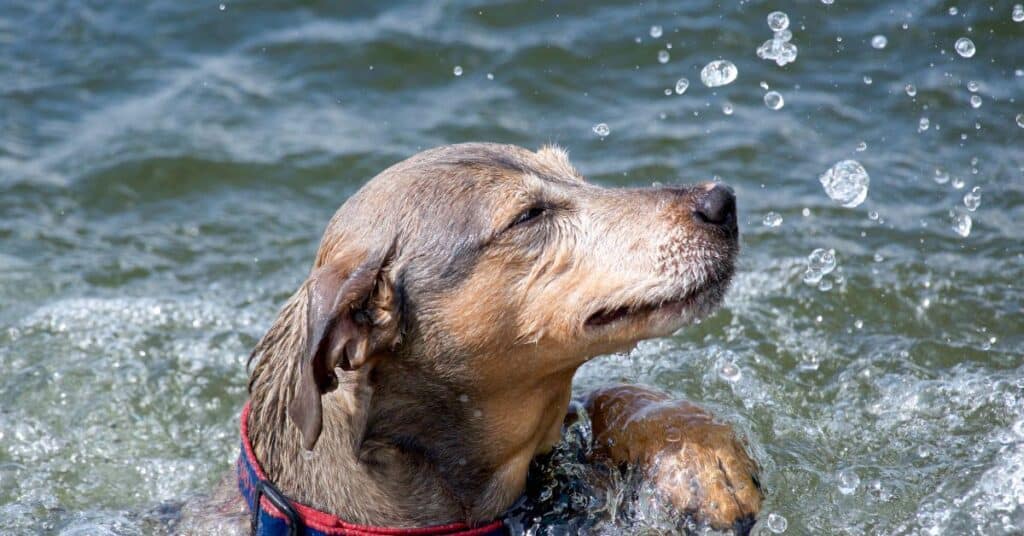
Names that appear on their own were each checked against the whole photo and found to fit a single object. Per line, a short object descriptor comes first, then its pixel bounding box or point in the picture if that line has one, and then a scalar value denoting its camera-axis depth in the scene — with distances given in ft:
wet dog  15.70
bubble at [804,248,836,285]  26.11
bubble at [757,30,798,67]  33.50
